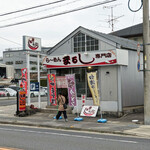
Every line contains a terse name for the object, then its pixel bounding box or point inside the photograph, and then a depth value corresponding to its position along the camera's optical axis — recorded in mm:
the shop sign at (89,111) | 17200
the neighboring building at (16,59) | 83462
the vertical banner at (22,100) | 18078
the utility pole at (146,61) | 13531
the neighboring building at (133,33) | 32656
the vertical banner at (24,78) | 19734
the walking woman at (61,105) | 15634
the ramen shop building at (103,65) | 17002
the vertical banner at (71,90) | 16859
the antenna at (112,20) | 35662
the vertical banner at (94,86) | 16375
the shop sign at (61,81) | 19328
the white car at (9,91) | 41894
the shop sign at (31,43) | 18773
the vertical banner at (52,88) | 18931
